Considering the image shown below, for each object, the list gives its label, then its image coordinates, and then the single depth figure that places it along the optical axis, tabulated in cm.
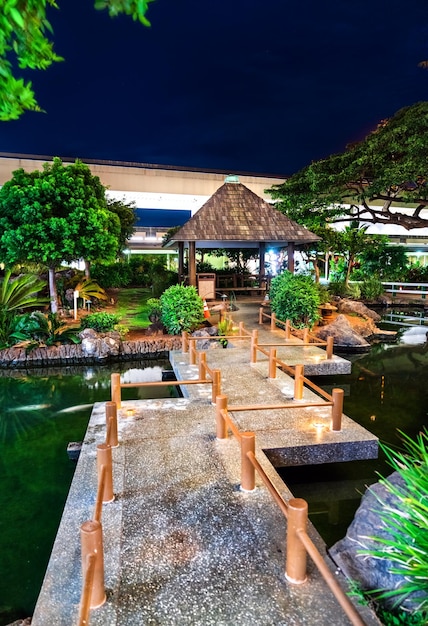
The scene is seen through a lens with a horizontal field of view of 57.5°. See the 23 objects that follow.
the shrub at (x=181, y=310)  1191
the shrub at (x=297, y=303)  1203
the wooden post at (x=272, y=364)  743
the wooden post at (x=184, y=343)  991
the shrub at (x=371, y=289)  2088
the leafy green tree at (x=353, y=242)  1997
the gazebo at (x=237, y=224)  1402
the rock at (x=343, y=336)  1205
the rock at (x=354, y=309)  1563
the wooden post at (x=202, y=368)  703
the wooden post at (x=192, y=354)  879
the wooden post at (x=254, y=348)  866
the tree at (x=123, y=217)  1904
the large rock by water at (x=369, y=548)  279
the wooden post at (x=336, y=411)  526
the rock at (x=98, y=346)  1123
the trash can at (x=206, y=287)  1603
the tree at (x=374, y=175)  1159
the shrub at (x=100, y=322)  1195
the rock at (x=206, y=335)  1074
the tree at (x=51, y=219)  1145
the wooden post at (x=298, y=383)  630
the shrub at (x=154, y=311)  1288
